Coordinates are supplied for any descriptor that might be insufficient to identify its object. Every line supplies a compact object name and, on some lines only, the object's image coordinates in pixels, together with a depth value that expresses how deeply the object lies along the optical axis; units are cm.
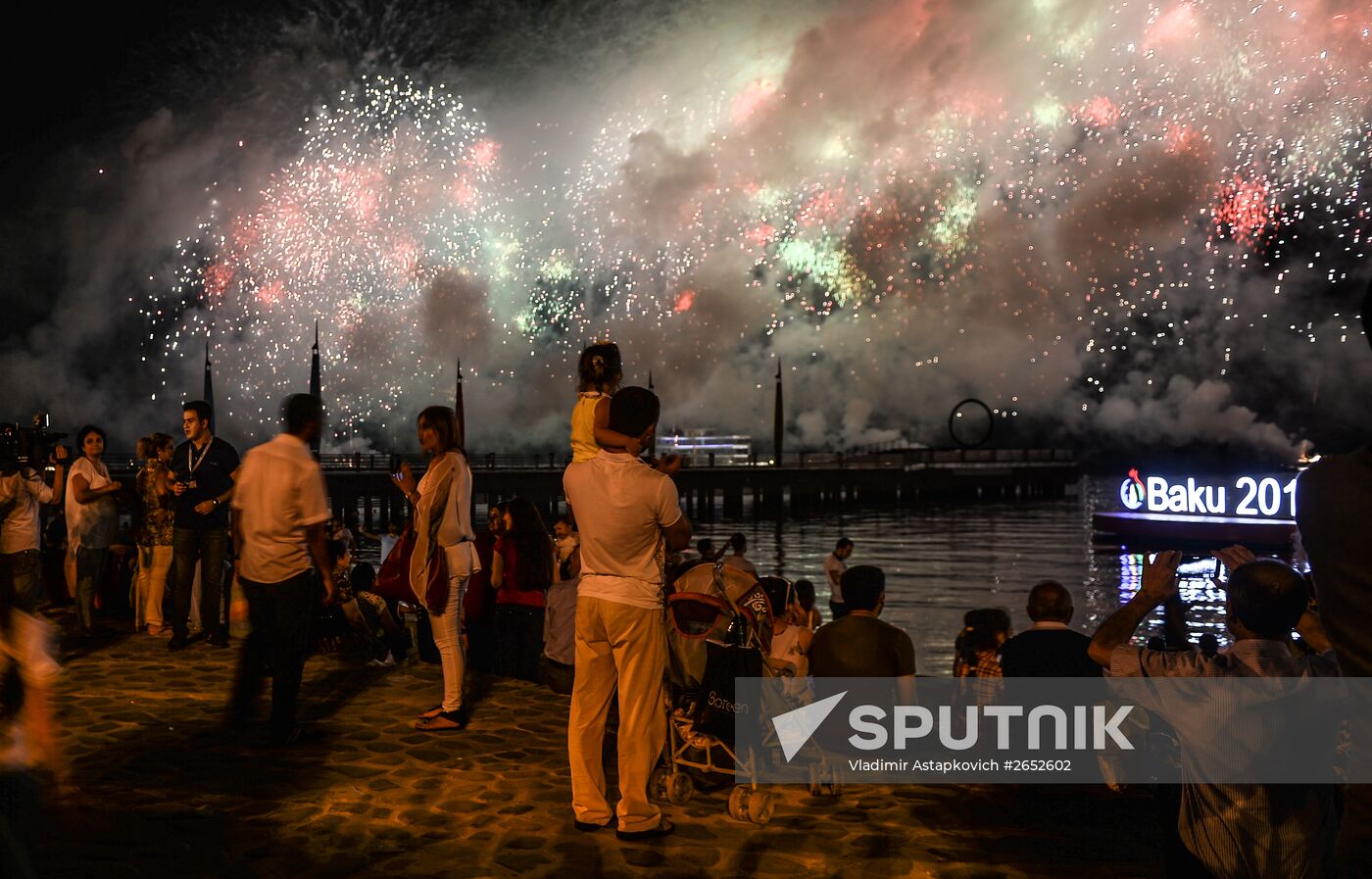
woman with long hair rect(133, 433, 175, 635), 931
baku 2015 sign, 3073
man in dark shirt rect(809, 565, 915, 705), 561
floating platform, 3078
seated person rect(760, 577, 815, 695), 663
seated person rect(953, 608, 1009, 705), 609
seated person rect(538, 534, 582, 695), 672
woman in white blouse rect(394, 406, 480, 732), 622
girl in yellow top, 511
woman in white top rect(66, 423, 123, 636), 920
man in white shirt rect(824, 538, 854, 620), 1512
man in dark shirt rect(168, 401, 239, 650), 824
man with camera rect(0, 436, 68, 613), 756
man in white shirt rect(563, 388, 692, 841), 455
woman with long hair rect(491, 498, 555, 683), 793
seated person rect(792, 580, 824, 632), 941
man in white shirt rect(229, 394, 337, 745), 588
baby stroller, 519
